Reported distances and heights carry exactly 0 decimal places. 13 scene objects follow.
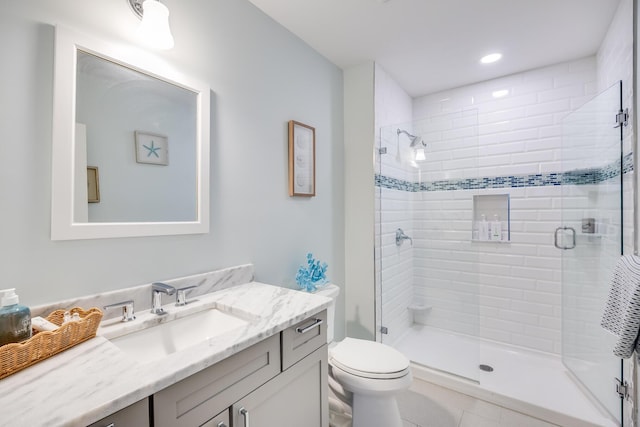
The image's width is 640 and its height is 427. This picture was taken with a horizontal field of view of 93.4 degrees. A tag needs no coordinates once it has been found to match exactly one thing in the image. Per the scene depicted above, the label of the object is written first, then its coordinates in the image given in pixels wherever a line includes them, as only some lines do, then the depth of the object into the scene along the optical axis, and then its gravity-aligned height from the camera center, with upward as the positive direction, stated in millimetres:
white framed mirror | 1022 +275
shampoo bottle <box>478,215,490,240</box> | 2738 -136
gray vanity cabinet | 783 -540
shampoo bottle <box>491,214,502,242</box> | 2703 -144
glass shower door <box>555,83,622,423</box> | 1783 -155
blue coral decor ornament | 1848 -385
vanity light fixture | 1129 +720
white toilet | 1454 -817
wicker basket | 692 -328
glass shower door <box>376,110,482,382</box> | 2512 -220
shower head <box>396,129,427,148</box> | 2701 +641
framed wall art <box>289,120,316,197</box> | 1918 +360
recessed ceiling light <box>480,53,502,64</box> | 2283 +1196
